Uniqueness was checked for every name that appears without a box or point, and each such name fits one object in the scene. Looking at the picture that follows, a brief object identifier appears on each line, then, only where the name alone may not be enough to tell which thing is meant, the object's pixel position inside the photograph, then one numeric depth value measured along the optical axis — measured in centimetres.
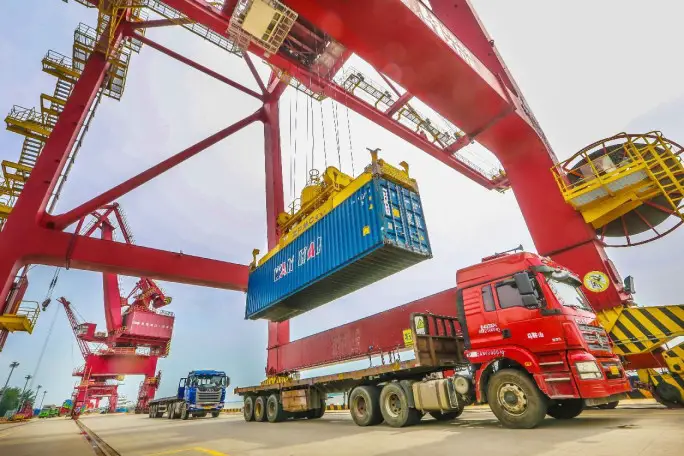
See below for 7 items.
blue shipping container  829
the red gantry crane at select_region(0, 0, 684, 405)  794
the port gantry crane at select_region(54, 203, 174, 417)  3142
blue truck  1681
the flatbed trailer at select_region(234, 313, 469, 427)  617
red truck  493
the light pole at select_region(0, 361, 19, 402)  4900
